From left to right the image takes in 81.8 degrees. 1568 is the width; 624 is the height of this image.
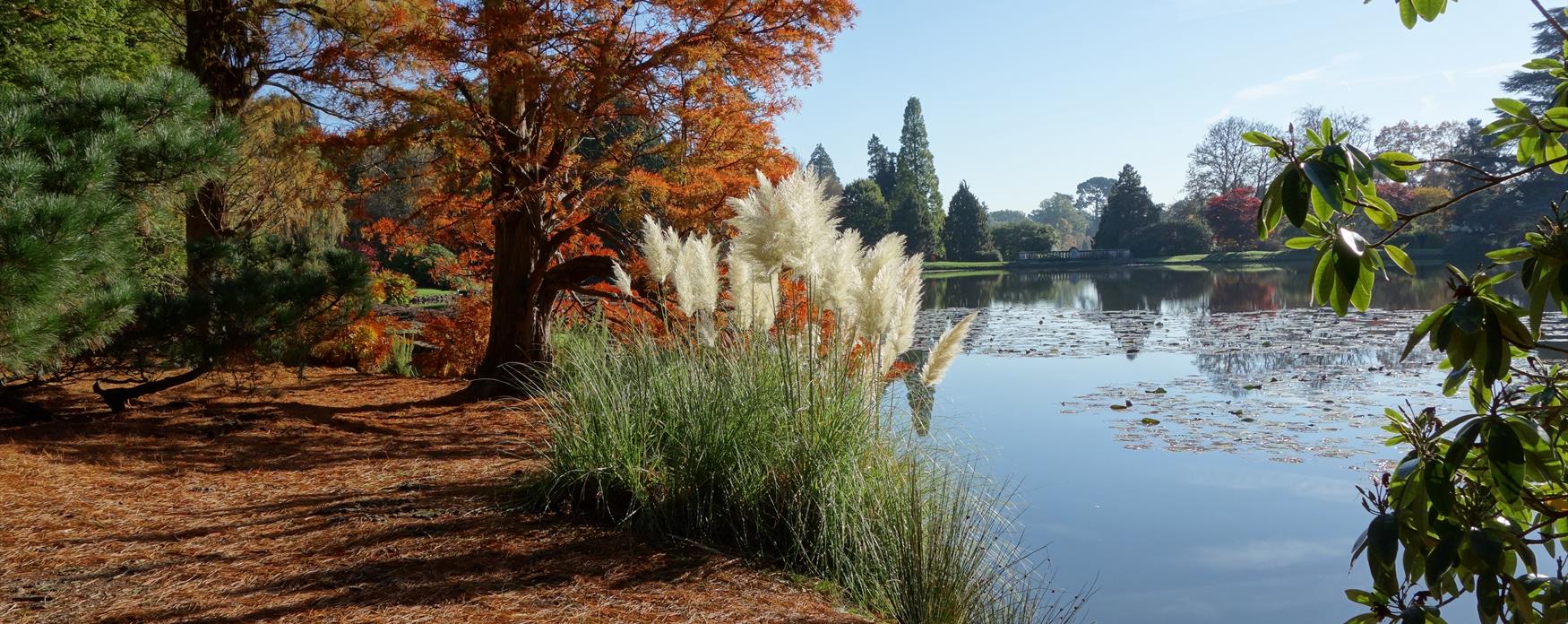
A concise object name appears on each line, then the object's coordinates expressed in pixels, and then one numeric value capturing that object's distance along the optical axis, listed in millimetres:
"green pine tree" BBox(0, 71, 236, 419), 3807
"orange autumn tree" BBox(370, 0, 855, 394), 5723
